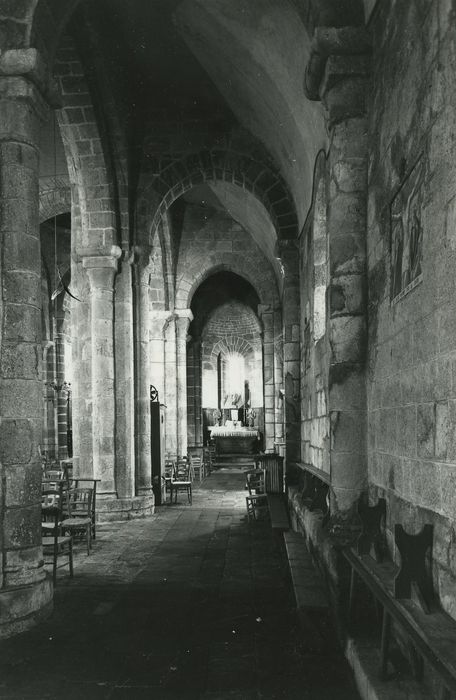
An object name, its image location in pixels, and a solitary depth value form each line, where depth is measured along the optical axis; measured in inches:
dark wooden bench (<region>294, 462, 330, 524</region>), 273.5
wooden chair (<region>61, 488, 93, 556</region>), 289.3
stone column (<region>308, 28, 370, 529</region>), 199.2
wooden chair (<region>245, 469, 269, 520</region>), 417.1
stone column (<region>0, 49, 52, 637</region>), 205.0
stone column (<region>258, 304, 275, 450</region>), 748.6
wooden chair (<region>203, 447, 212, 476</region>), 786.4
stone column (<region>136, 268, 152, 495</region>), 454.3
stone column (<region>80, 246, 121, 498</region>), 424.2
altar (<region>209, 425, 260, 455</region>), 904.3
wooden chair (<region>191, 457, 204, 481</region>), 697.2
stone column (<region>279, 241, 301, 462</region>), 415.2
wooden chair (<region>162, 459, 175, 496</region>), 529.5
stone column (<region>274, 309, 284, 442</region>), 702.5
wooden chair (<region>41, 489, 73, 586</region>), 241.5
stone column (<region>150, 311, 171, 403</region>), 676.7
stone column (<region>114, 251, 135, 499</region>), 430.9
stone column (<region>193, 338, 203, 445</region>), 902.4
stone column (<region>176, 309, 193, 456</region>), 711.6
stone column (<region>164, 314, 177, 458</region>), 692.1
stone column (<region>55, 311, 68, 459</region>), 836.6
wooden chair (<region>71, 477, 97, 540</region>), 349.5
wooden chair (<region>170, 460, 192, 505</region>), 495.5
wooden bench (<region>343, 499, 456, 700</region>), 106.5
